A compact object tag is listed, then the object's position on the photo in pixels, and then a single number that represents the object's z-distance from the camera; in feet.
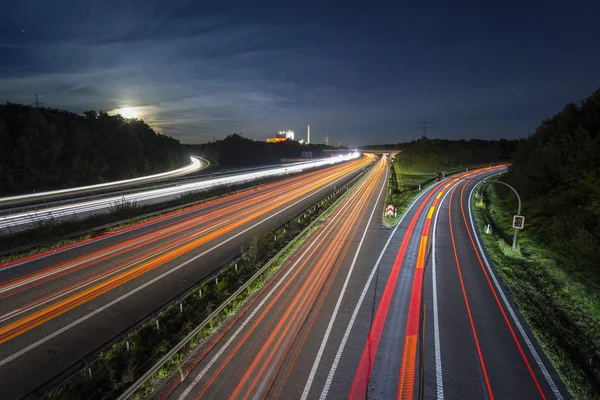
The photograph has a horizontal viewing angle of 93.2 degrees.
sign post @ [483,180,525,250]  65.64
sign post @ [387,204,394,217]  92.58
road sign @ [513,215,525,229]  65.62
